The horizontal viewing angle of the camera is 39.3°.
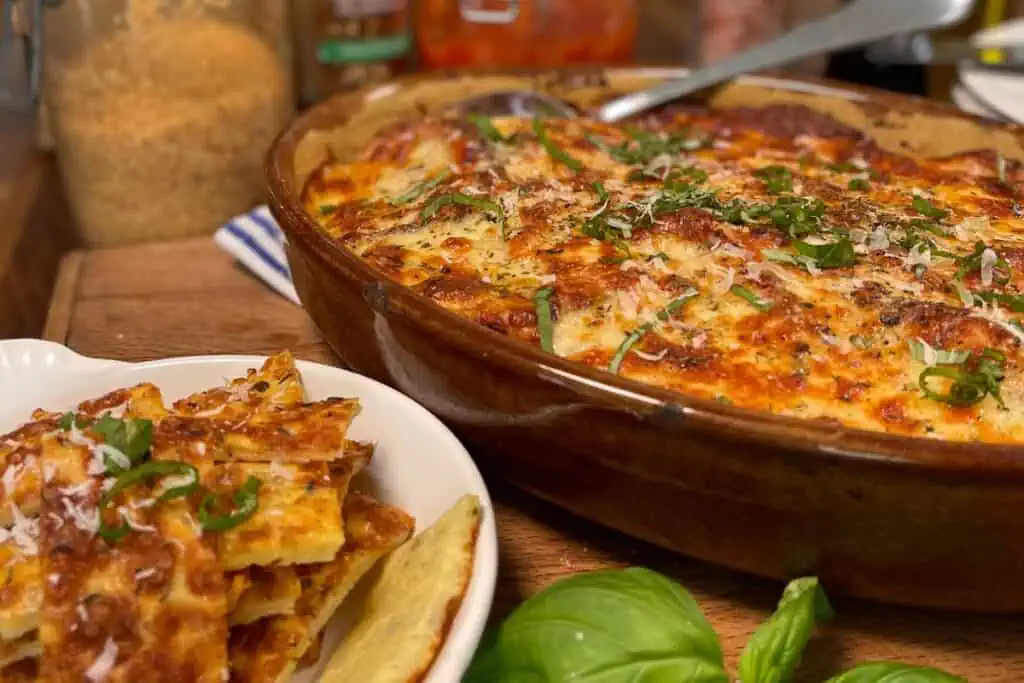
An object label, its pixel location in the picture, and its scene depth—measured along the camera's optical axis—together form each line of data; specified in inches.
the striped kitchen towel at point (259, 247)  23.6
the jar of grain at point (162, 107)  24.4
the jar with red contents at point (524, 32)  27.3
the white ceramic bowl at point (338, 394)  17.0
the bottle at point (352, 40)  27.9
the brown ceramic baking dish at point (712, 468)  14.6
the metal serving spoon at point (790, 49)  25.1
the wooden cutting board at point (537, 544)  17.2
